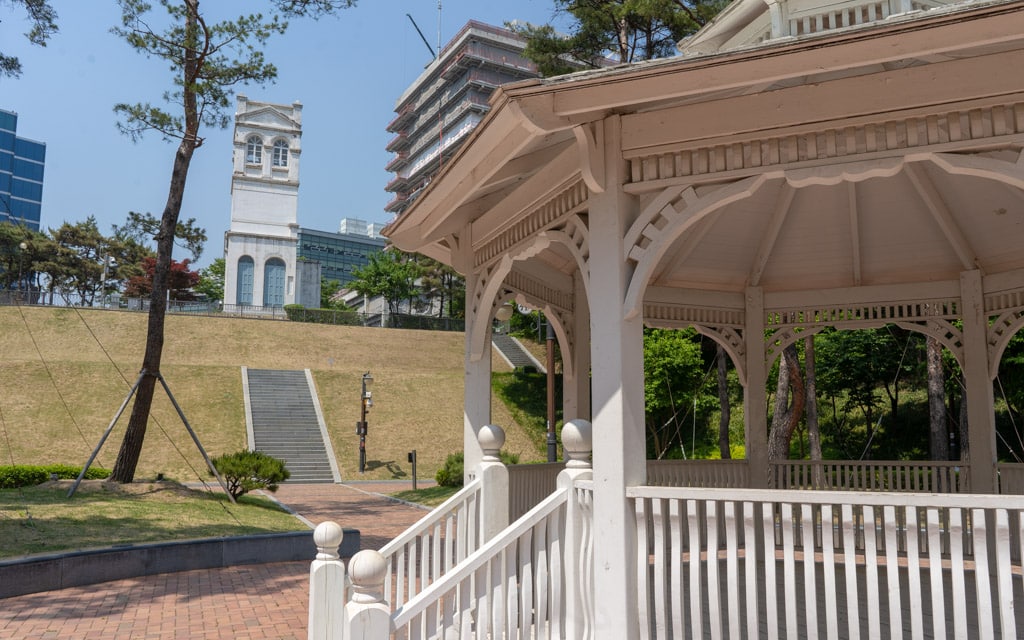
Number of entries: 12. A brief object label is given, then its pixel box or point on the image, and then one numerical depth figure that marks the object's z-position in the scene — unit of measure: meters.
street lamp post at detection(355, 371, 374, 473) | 28.42
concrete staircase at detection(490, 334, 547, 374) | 43.69
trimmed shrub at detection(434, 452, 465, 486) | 21.98
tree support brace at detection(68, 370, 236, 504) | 13.52
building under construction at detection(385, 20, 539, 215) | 81.69
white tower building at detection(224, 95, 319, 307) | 71.62
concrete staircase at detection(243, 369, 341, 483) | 28.22
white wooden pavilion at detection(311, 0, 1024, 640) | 3.78
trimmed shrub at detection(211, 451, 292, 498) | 15.43
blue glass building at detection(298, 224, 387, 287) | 127.38
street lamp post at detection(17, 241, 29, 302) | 56.55
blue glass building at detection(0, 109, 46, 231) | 133.00
